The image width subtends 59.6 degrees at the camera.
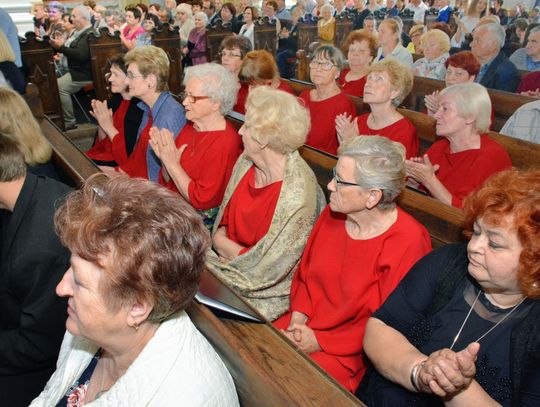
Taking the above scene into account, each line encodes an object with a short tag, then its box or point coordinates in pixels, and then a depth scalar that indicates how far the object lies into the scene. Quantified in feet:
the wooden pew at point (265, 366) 3.81
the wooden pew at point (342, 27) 30.14
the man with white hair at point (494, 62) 15.12
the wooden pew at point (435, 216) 6.49
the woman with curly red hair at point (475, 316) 4.20
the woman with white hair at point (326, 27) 29.81
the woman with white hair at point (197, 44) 25.44
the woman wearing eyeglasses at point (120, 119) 11.89
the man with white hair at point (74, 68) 20.43
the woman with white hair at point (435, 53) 16.70
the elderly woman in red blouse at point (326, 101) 12.33
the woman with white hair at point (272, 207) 7.22
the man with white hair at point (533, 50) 15.53
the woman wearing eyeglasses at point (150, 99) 10.75
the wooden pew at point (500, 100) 12.71
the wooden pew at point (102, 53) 19.74
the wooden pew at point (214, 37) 24.31
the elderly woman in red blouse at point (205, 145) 9.09
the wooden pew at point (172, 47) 21.76
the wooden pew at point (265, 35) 25.63
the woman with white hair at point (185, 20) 29.37
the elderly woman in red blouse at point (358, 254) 6.03
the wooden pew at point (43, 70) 17.97
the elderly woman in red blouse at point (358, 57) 15.06
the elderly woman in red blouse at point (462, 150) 8.55
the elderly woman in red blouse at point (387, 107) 10.42
